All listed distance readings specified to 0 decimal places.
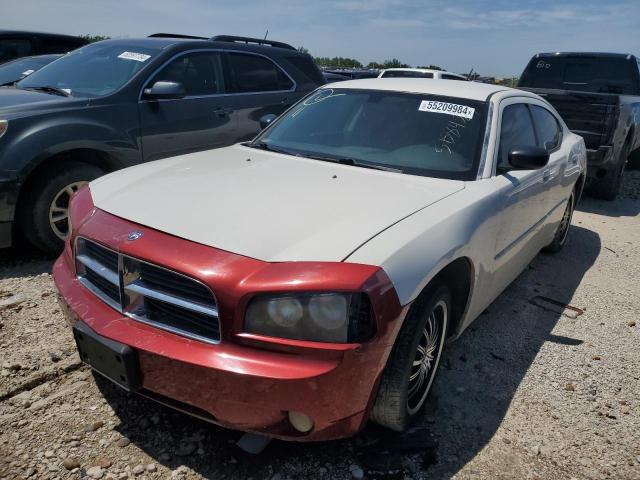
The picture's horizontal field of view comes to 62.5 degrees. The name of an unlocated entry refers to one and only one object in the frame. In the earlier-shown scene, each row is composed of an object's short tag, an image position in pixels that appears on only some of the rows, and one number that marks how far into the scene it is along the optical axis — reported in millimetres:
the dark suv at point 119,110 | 3979
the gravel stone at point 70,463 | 2170
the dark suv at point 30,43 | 8906
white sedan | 1922
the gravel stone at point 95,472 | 2135
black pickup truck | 7121
